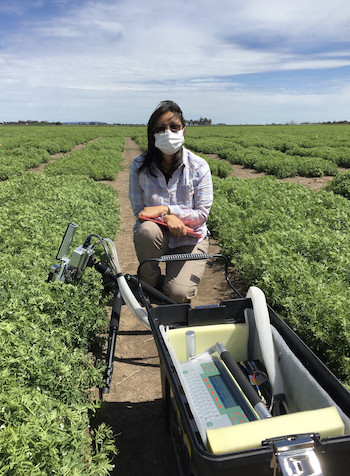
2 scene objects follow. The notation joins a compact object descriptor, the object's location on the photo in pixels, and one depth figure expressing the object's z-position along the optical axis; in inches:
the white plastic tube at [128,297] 92.9
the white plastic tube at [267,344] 72.9
